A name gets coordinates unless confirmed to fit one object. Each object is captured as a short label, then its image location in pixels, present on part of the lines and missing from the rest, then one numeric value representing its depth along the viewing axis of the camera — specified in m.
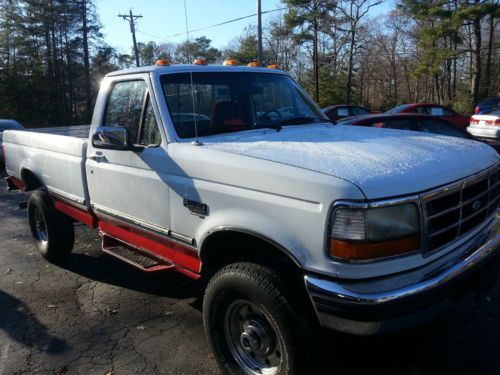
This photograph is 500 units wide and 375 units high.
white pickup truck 2.21
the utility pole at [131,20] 38.64
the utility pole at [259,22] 21.25
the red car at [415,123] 8.05
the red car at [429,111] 14.01
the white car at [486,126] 11.95
